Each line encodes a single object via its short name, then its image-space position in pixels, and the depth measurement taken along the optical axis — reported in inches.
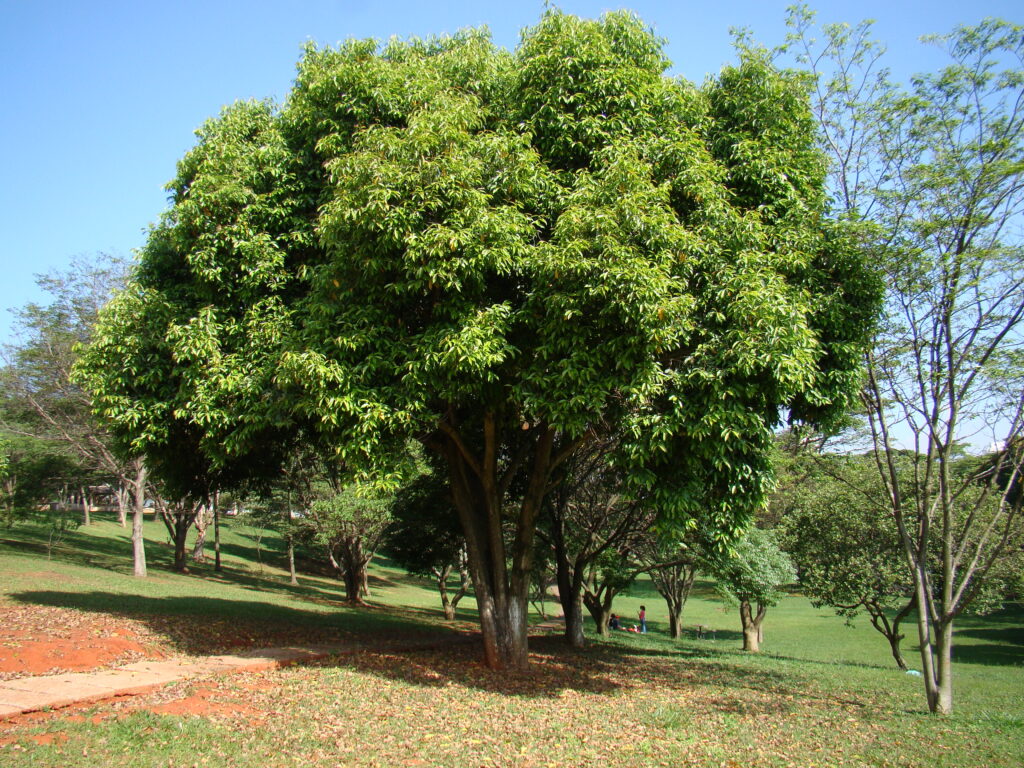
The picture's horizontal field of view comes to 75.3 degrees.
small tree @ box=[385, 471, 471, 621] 661.9
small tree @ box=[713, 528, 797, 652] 671.1
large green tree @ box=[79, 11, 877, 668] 335.0
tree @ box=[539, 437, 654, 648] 658.8
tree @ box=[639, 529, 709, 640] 673.5
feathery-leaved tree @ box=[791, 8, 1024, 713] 390.6
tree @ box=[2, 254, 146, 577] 847.1
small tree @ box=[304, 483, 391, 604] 834.8
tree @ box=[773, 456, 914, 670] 747.4
